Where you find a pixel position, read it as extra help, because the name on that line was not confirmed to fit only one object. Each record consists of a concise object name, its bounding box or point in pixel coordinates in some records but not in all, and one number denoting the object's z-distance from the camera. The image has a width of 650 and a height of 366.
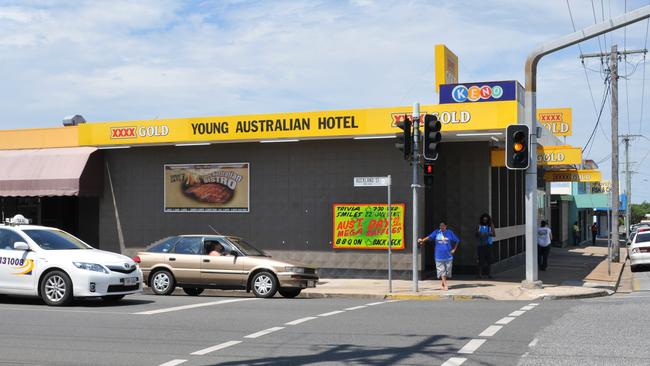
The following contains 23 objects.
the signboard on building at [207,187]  23.59
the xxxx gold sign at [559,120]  37.84
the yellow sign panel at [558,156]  24.38
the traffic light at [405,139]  17.75
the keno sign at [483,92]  21.72
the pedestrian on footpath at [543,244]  26.02
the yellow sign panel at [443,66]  24.84
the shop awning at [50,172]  24.55
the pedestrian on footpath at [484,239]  21.62
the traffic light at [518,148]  18.02
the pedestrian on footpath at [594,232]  50.73
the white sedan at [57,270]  14.30
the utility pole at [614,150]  34.88
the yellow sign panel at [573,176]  31.34
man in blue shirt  19.14
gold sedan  17.48
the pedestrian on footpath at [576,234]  47.49
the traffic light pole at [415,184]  18.16
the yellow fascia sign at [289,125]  20.14
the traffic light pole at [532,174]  18.27
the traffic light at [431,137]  17.86
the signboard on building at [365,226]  21.91
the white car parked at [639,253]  28.42
